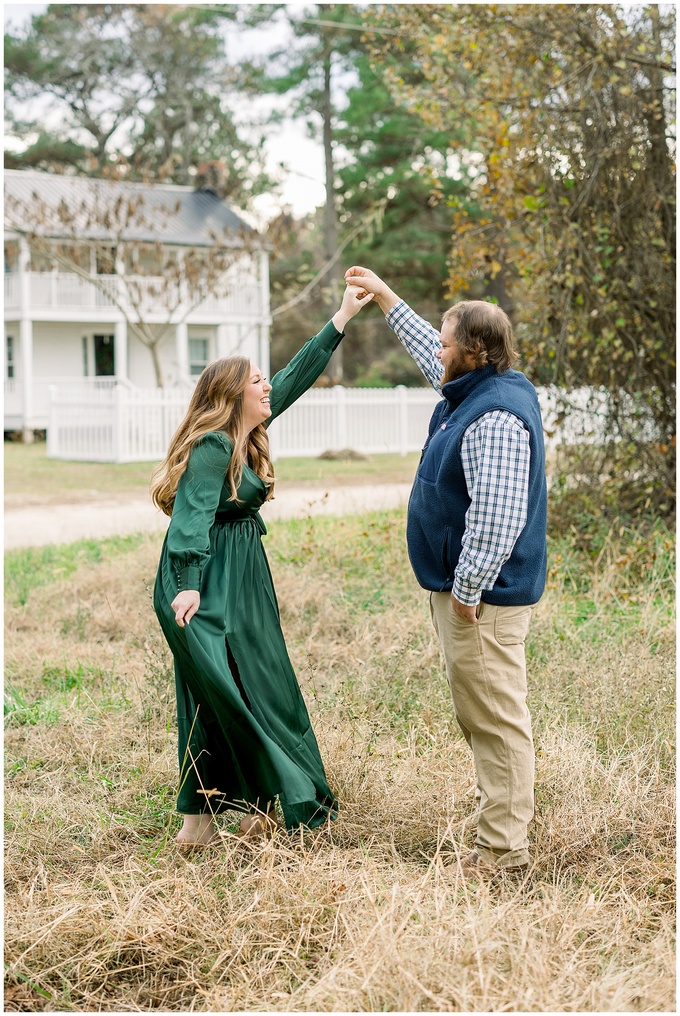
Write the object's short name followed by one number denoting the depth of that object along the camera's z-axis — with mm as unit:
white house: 26000
